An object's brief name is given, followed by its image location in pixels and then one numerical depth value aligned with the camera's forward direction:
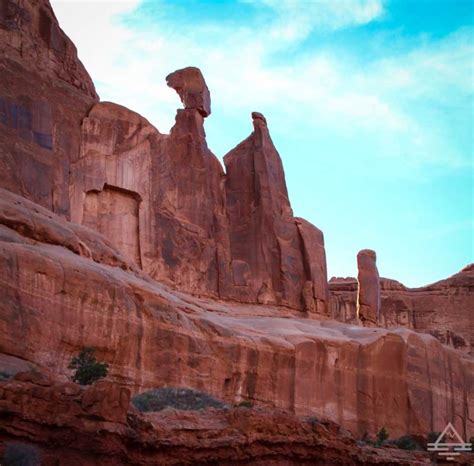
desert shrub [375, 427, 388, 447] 40.26
